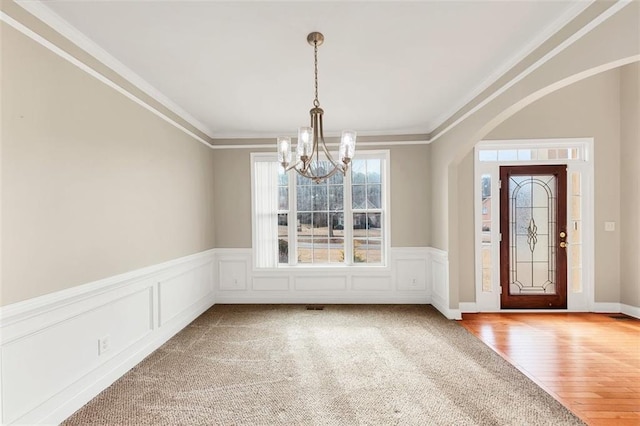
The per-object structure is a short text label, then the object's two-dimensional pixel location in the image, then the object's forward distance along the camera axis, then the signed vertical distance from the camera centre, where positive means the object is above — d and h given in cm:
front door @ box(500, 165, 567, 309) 438 -35
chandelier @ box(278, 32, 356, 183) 226 +54
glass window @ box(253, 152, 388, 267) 493 -2
